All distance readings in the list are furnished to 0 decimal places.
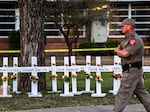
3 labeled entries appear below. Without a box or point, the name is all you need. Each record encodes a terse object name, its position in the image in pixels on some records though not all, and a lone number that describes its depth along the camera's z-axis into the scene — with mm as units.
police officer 8250
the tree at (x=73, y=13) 17703
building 30547
